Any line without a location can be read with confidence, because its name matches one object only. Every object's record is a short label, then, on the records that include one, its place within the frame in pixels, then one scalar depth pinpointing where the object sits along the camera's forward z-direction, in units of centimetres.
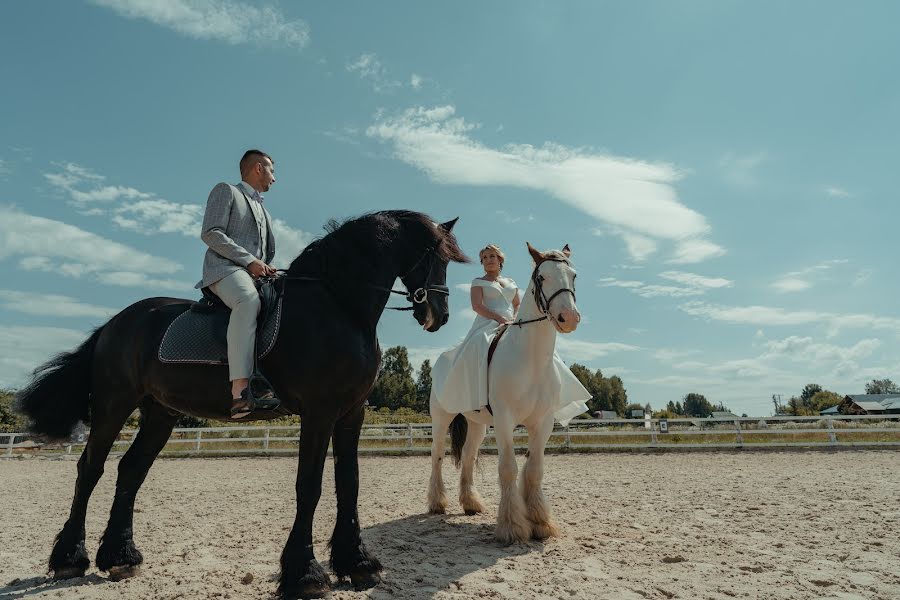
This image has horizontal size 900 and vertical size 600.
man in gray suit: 337
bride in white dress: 542
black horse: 339
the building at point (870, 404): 4854
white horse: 460
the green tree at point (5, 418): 2658
